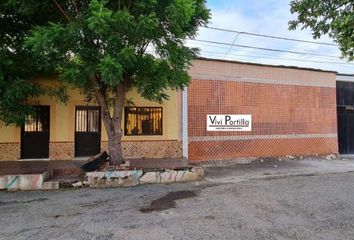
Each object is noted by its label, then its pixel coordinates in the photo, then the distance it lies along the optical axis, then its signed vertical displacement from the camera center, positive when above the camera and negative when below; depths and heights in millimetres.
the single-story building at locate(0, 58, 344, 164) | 12148 +521
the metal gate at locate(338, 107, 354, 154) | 16953 +183
